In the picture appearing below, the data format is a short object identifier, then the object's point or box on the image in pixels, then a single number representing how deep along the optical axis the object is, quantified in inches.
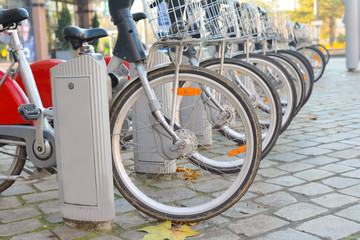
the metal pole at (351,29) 513.3
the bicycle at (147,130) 100.0
